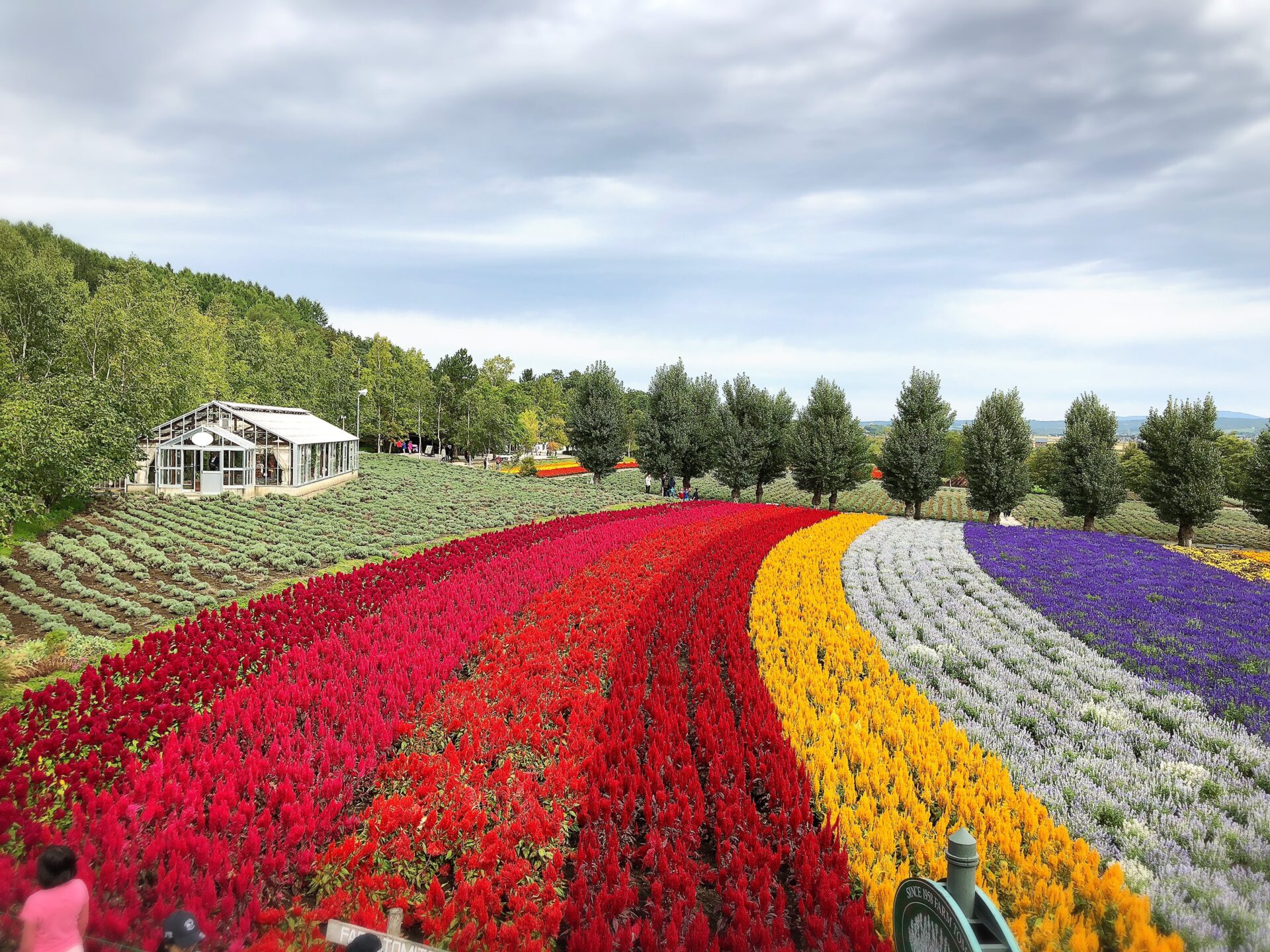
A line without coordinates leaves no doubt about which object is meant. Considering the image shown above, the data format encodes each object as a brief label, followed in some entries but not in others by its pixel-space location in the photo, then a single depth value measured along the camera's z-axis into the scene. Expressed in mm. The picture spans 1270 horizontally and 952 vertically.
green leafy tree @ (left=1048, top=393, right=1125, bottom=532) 36312
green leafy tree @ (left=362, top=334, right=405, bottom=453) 69000
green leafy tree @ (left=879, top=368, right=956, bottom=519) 37125
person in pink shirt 3488
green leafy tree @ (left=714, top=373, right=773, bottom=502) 41062
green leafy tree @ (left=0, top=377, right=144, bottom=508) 19156
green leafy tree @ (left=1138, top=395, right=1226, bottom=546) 34812
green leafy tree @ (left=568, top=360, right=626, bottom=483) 42594
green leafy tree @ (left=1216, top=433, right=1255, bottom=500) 39694
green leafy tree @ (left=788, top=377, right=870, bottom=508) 40812
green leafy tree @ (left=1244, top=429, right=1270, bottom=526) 34844
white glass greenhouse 28422
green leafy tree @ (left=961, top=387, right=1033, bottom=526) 36312
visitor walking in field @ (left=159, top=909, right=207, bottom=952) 3266
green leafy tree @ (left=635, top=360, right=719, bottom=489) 41344
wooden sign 3291
